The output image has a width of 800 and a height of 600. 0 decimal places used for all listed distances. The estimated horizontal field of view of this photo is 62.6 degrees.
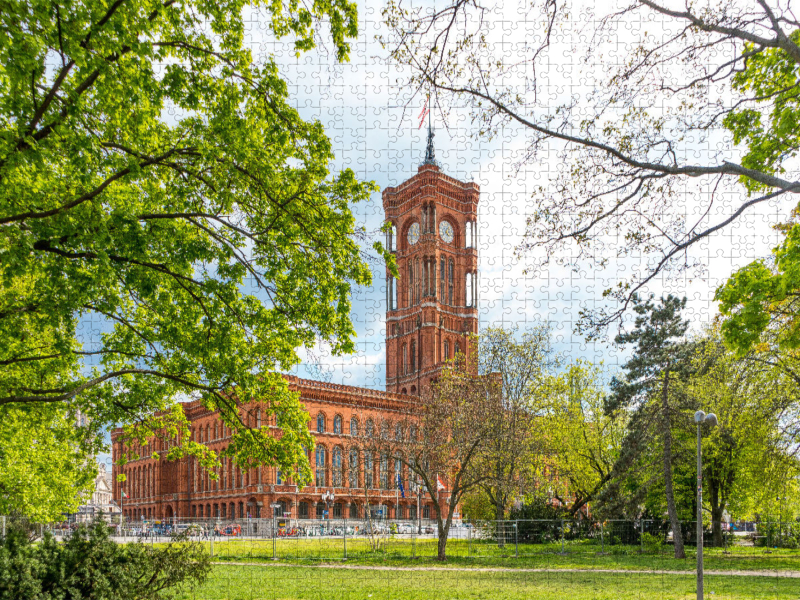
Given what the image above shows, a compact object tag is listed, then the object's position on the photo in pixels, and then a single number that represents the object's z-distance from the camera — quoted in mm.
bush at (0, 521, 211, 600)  8305
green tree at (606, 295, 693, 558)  28234
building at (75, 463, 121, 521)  171700
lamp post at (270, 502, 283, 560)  60812
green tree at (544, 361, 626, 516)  40844
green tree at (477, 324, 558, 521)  33125
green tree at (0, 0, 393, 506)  9164
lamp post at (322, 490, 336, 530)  57228
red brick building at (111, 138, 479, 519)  64375
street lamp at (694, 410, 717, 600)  11953
